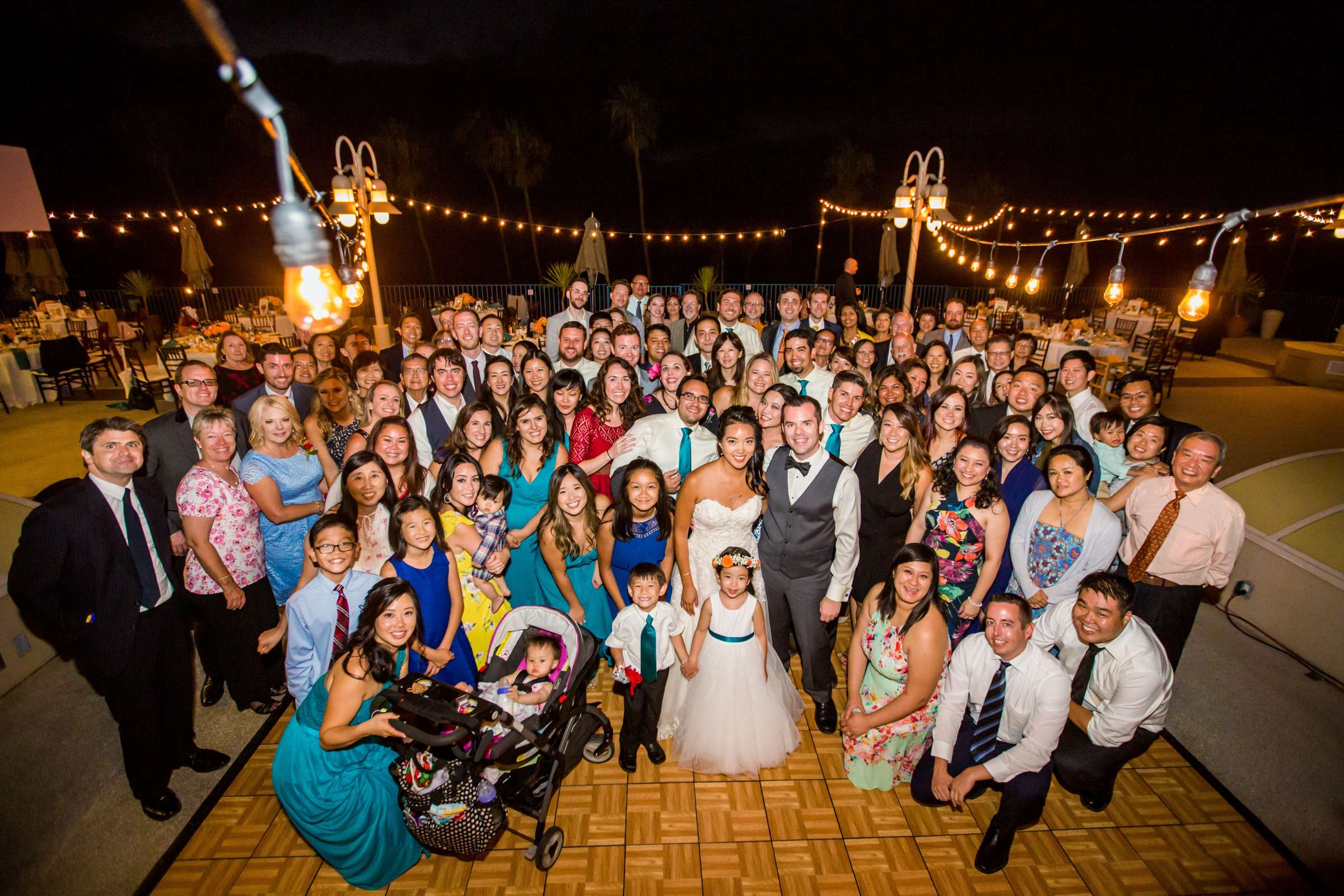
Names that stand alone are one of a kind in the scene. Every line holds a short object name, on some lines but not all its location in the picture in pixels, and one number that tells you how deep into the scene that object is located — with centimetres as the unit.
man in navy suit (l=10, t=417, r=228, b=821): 261
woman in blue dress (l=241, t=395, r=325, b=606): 335
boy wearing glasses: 271
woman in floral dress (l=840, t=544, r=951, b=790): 285
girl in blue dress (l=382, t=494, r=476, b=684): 298
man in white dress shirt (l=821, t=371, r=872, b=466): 402
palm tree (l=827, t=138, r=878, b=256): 2180
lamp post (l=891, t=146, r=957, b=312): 653
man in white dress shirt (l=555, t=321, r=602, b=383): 509
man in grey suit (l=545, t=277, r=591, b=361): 646
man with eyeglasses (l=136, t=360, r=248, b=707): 361
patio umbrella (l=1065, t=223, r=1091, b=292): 1441
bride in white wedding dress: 327
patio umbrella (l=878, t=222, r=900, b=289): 1381
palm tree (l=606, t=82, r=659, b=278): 2125
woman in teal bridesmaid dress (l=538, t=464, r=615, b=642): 344
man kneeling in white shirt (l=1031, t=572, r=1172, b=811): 274
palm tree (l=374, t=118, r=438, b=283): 2044
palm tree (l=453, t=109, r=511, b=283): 2128
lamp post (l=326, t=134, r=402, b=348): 654
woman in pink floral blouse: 313
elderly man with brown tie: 328
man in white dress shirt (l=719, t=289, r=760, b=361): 606
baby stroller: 231
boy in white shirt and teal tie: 305
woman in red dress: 407
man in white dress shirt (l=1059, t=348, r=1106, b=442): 449
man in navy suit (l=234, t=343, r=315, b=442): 438
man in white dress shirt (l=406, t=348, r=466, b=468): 441
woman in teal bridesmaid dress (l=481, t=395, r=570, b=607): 370
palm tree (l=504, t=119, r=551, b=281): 2130
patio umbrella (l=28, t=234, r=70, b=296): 1398
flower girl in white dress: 314
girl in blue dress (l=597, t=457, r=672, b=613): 326
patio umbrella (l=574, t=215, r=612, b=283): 1188
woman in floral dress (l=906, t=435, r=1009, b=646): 330
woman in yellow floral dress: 336
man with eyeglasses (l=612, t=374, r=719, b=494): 393
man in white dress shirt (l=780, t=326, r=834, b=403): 498
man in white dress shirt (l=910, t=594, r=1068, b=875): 273
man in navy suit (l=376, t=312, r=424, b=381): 591
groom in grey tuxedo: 327
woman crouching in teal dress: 237
